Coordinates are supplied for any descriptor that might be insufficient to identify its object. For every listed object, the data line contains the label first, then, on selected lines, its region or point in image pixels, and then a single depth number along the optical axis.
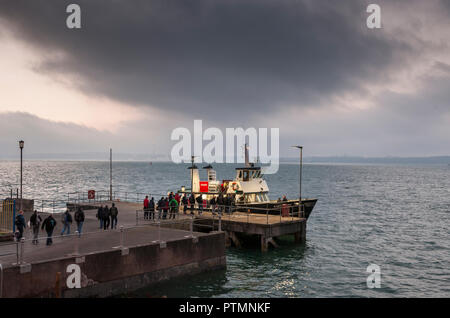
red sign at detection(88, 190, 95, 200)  37.12
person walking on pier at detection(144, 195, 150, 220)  27.83
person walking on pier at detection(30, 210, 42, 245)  19.70
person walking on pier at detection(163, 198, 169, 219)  26.82
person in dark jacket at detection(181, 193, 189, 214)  30.34
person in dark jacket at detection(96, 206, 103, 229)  23.16
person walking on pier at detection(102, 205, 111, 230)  22.88
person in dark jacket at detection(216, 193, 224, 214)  31.50
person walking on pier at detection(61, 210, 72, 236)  20.88
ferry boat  35.62
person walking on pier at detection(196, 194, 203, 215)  30.03
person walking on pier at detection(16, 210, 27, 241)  19.56
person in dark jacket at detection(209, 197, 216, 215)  32.40
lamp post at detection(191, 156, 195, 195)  37.75
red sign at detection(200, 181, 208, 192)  37.28
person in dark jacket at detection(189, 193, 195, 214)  31.12
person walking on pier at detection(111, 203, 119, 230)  23.44
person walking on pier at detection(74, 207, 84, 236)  21.02
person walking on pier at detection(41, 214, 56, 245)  19.00
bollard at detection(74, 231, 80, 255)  16.23
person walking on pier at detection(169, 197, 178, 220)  27.87
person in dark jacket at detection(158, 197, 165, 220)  28.42
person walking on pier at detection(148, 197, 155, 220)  27.48
